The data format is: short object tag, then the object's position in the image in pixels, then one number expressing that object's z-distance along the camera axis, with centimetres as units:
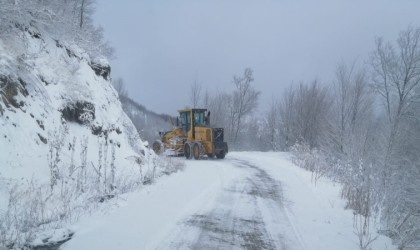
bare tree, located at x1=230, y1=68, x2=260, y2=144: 4644
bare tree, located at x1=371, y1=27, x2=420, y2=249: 644
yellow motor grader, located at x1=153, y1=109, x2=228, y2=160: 2144
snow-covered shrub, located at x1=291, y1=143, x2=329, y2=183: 1288
